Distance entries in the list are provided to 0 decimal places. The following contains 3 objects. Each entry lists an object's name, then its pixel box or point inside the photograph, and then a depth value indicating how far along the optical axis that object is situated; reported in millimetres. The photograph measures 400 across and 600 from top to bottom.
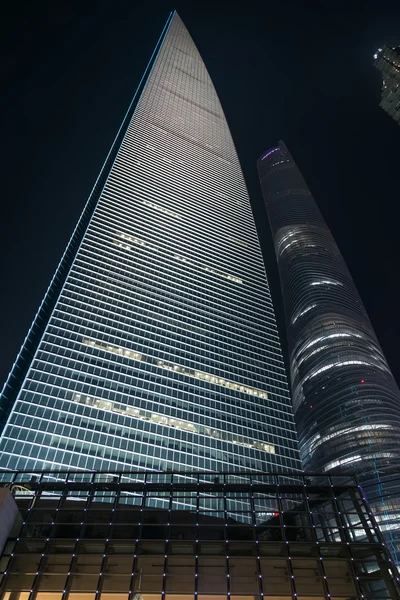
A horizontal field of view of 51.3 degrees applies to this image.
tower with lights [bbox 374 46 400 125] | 138875
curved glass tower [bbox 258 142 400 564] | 107250
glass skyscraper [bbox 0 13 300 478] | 81938
